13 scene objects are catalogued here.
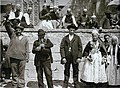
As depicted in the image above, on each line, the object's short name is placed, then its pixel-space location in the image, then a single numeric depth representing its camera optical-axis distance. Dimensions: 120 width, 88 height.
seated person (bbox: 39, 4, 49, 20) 9.17
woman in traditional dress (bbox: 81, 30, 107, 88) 6.43
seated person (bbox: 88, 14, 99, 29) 8.97
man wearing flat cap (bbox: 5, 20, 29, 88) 6.34
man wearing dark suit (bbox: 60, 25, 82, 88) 6.48
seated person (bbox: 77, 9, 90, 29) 9.05
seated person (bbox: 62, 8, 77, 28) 8.62
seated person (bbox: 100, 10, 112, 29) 9.24
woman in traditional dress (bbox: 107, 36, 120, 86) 6.79
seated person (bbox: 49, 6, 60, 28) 9.10
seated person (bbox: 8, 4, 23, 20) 8.37
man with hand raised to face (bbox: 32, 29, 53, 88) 6.24
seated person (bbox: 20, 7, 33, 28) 8.76
